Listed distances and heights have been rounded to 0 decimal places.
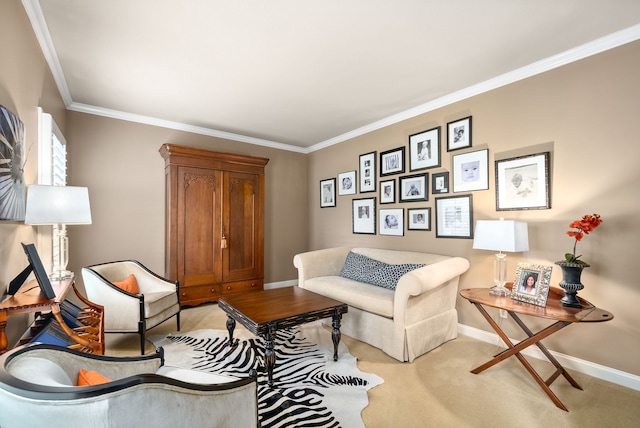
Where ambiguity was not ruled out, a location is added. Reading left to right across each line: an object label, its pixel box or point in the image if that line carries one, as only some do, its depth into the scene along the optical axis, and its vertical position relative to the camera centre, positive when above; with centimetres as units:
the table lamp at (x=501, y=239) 231 -20
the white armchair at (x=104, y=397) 76 -53
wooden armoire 382 -9
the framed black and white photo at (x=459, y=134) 316 +87
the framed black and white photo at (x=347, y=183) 457 +50
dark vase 209 -50
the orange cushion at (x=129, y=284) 294 -68
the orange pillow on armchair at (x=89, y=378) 106 -59
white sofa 254 -87
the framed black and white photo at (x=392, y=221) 385 -10
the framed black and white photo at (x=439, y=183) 335 +36
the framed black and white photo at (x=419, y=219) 353 -6
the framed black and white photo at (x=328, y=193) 495 +37
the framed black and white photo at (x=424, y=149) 345 +77
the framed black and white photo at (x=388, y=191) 395 +31
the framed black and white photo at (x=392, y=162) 384 +70
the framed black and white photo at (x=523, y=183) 262 +28
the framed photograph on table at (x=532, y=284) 214 -53
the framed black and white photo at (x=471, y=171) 302 +45
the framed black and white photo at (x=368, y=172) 423 +61
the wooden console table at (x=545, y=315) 193 -67
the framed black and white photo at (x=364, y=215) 424 -1
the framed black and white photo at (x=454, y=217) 314 -3
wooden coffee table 221 -80
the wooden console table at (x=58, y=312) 133 -52
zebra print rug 185 -124
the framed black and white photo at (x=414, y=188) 355 +33
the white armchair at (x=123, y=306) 267 -83
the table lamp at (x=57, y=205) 175 +7
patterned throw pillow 317 -65
